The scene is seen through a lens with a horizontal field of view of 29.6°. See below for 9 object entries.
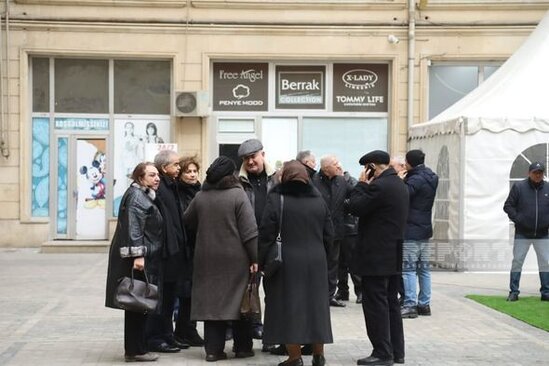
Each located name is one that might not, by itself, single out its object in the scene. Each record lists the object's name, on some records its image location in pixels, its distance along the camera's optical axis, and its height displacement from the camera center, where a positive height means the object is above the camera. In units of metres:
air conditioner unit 21.80 +1.39
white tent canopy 16.92 +0.28
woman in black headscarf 9.32 -0.79
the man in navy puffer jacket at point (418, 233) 12.33 -0.76
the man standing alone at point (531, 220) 13.84 -0.65
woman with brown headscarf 8.90 -0.92
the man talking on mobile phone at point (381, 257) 9.25 -0.79
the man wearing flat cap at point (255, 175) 9.97 -0.06
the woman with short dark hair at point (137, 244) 9.07 -0.68
